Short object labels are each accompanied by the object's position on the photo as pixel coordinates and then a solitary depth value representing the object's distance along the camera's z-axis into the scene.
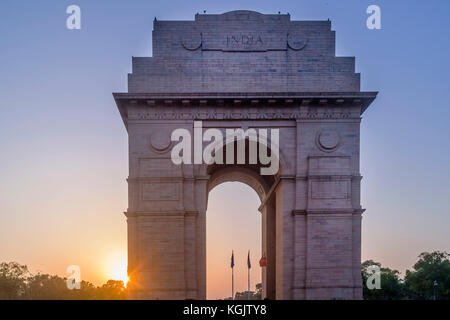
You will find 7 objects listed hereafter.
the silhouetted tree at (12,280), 91.38
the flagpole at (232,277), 56.28
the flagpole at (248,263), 54.06
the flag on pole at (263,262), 44.47
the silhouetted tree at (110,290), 98.12
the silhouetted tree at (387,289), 86.44
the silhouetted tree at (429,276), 87.38
